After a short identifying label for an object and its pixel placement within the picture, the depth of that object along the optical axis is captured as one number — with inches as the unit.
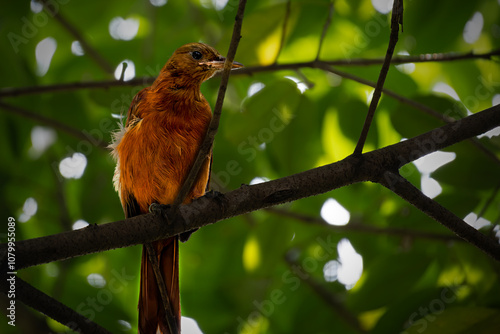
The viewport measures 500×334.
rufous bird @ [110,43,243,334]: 295.7
